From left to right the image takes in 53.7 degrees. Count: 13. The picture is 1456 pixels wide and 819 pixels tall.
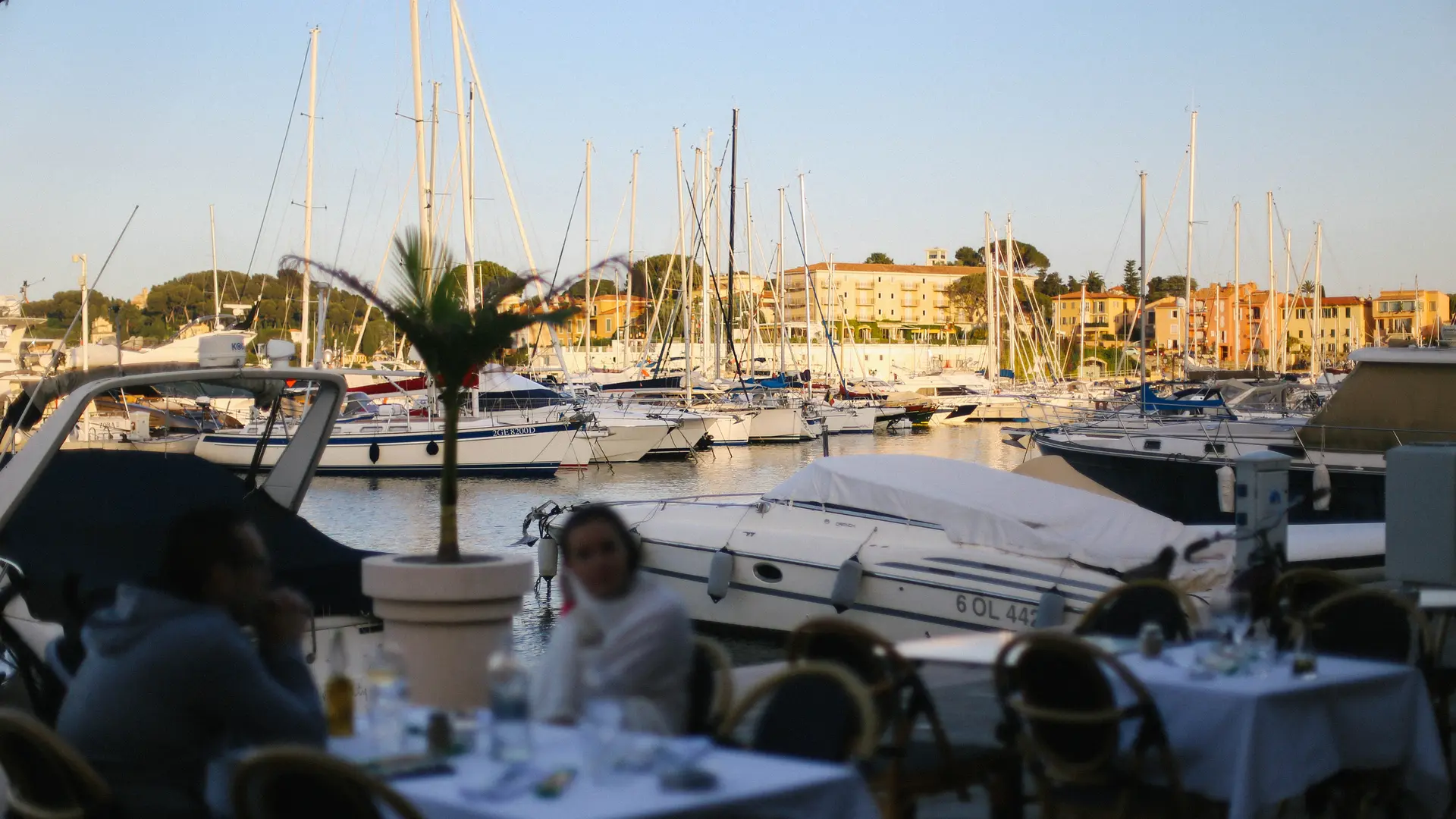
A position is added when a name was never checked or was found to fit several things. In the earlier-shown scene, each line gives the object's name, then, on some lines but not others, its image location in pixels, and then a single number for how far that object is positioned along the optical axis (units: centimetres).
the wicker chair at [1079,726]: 491
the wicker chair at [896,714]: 503
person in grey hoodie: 376
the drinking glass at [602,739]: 360
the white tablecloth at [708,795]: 335
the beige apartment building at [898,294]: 16525
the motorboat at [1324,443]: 1731
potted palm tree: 680
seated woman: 438
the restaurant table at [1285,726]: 498
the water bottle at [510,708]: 381
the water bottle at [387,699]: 403
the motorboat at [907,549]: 1201
